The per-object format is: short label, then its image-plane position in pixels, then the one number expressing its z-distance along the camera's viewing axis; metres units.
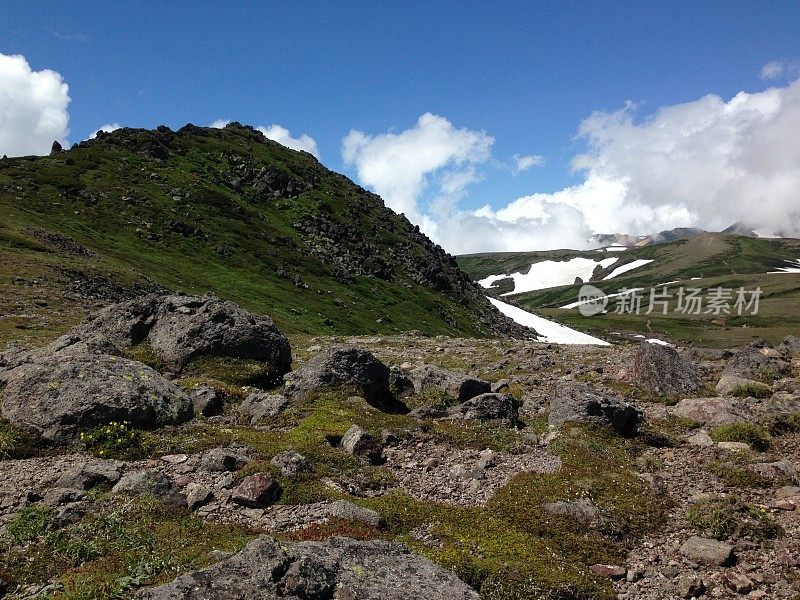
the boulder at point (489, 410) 22.34
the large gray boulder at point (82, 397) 16.48
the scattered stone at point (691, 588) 11.29
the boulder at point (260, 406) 21.05
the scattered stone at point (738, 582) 11.29
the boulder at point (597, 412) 21.59
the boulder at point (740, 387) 26.02
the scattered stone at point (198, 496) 13.36
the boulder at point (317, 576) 9.15
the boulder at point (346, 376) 23.62
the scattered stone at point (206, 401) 20.95
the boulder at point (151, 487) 13.30
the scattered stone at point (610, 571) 12.05
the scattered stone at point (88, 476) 13.57
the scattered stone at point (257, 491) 13.56
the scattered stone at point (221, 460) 15.16
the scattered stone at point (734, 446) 18.58
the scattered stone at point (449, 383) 25.61
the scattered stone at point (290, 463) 15.25
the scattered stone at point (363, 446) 17.70
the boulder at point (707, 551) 12.23
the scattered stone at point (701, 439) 19.88
